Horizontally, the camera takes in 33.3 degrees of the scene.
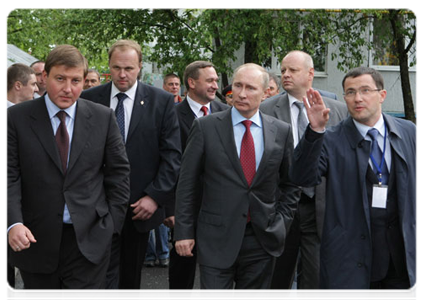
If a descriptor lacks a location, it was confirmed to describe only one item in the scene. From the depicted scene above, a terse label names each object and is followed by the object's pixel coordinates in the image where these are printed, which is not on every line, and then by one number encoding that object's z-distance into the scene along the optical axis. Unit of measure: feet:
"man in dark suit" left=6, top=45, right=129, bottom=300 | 14.84
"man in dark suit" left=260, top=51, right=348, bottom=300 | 19.53
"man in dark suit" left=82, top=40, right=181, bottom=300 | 19.27
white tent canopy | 51.05
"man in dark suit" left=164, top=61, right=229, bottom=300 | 21.53
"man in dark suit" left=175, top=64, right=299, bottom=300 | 15.87
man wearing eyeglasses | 14.80
